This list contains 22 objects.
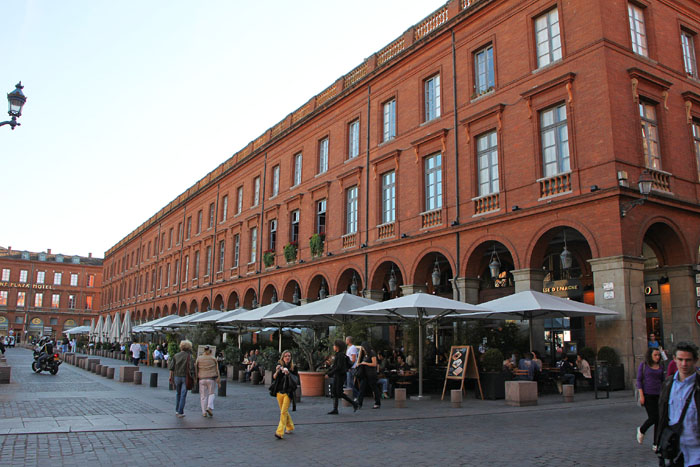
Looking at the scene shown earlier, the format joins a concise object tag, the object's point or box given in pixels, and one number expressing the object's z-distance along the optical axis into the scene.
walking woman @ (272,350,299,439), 8.94
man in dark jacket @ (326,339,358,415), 11.68
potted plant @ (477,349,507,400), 14.43
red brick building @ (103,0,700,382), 15.87
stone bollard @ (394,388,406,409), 12.90
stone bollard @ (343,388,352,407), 13.36
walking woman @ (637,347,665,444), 7.64
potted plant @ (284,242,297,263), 30.09
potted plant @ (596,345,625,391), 14.57
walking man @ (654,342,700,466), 4.57
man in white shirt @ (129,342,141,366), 31.86
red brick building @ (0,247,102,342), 90.12
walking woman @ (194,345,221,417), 11.09
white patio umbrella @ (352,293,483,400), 14.08
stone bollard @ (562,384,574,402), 13.58
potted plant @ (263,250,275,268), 32.44
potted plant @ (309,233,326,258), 27.84
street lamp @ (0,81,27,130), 13.20
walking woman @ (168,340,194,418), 11.05
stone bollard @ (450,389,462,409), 12.76
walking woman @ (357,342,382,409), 12.75
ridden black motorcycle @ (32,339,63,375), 23.23
